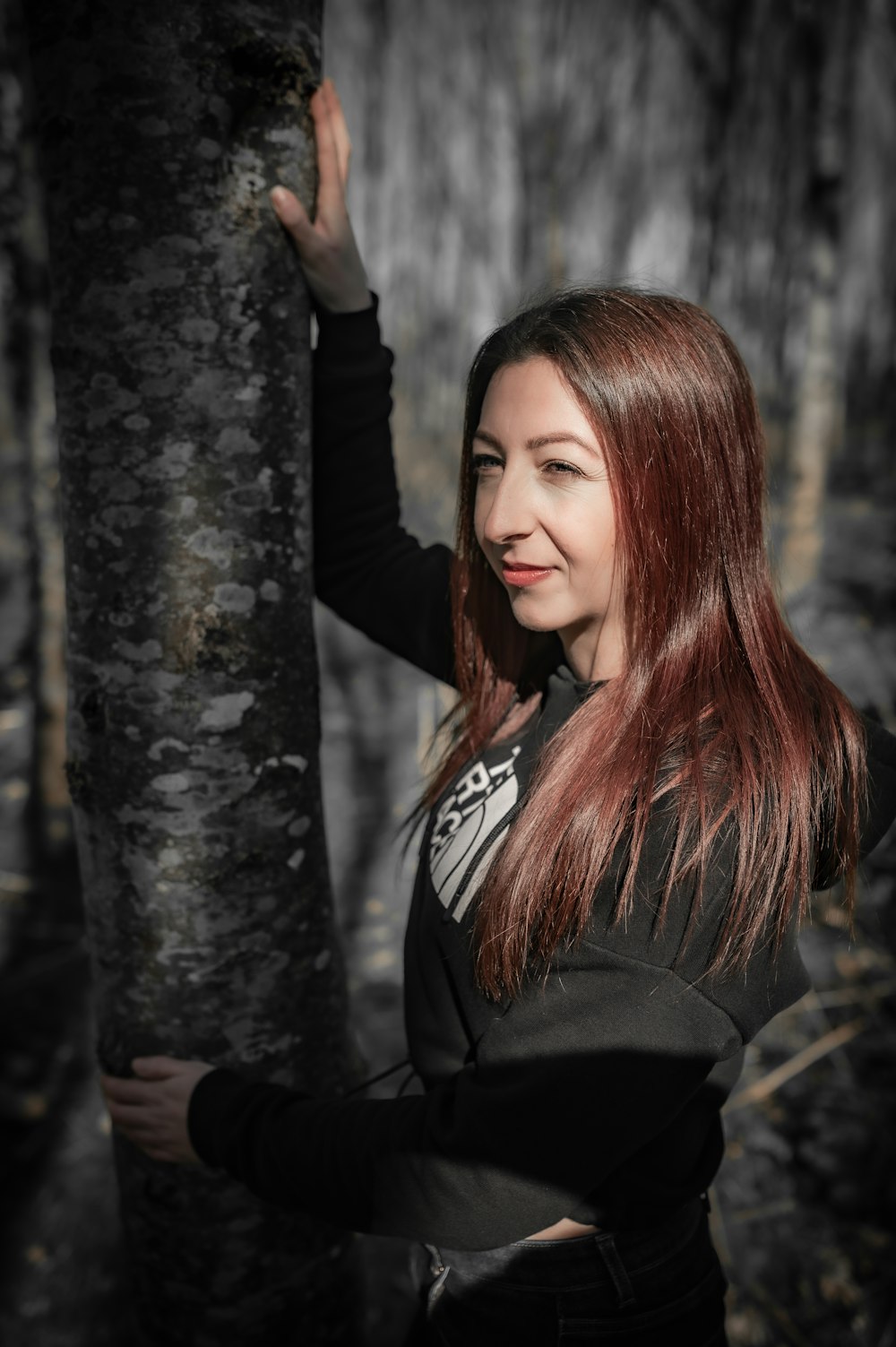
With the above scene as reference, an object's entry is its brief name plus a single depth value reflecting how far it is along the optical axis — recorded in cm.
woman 106
